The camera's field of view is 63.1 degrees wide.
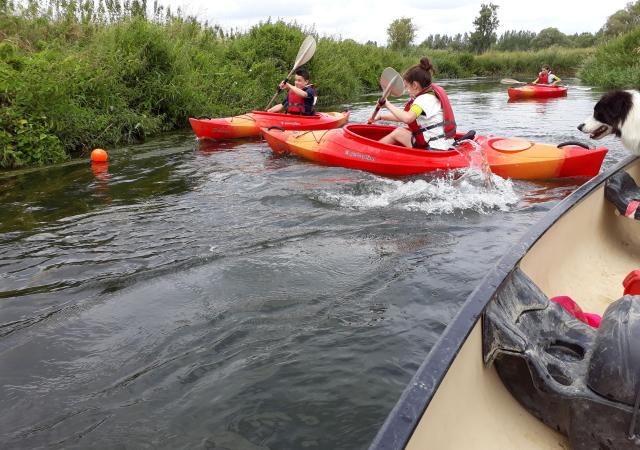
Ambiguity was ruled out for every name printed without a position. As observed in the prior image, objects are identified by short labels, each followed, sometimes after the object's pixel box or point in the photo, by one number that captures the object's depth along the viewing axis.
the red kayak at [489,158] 5.50
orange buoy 6.97
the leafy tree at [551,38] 51.34
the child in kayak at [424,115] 5.42
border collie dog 3.94
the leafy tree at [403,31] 36.76
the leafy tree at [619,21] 44.28
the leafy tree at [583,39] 55.41
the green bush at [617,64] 17.25
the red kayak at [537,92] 15.48
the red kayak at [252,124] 8.34
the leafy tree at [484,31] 45.75
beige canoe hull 1.18
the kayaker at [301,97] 8.23
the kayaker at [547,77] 16.86
